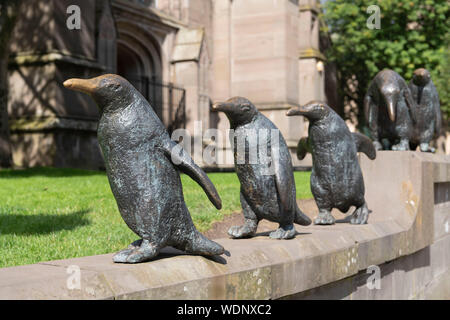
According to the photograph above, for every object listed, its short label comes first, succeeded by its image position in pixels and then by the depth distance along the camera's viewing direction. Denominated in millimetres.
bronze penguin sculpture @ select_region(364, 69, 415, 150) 6277
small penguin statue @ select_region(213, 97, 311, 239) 3844
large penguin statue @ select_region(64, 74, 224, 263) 2891
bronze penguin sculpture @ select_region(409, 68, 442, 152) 7219
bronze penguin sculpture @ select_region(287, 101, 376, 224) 4801
